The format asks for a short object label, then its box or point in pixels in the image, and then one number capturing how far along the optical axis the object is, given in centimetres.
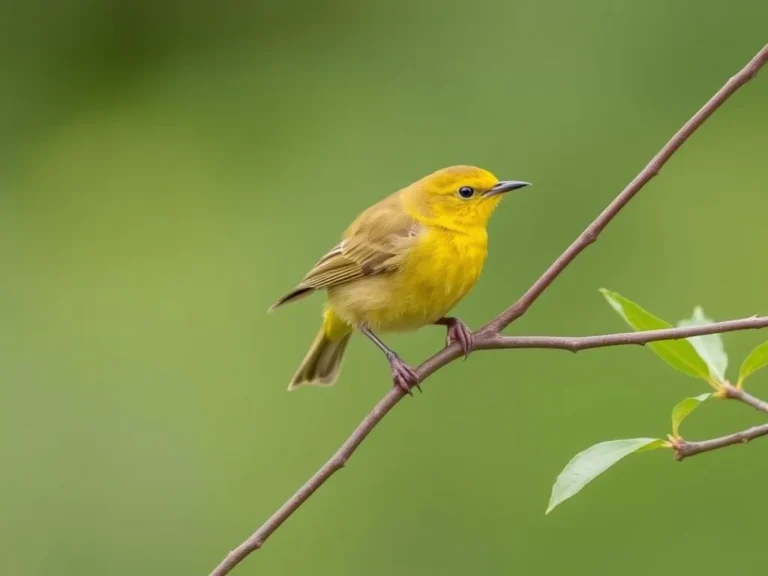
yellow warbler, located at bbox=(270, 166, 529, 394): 720
